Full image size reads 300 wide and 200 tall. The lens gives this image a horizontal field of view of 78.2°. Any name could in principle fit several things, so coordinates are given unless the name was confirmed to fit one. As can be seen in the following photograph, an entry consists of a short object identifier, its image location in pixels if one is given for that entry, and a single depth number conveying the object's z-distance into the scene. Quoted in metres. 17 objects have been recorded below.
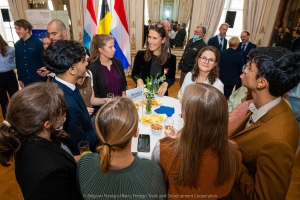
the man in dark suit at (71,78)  1.42
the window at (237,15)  5.51
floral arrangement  2.08
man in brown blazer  0.98
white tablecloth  1.56
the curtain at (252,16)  5.16
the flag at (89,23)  4.29
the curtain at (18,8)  5.56
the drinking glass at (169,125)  1.67
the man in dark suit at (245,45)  4.70
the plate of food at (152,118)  1.90
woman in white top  2.28
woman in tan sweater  0.91
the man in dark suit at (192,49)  4.19
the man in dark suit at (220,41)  4.80
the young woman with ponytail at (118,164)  0.83
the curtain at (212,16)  5.21
